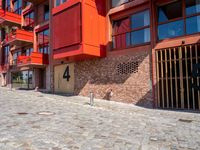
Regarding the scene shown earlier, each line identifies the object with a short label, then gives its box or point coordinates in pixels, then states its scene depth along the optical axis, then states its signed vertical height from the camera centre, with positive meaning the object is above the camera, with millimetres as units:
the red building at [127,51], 12625 +2221
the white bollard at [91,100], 13528 -1307
